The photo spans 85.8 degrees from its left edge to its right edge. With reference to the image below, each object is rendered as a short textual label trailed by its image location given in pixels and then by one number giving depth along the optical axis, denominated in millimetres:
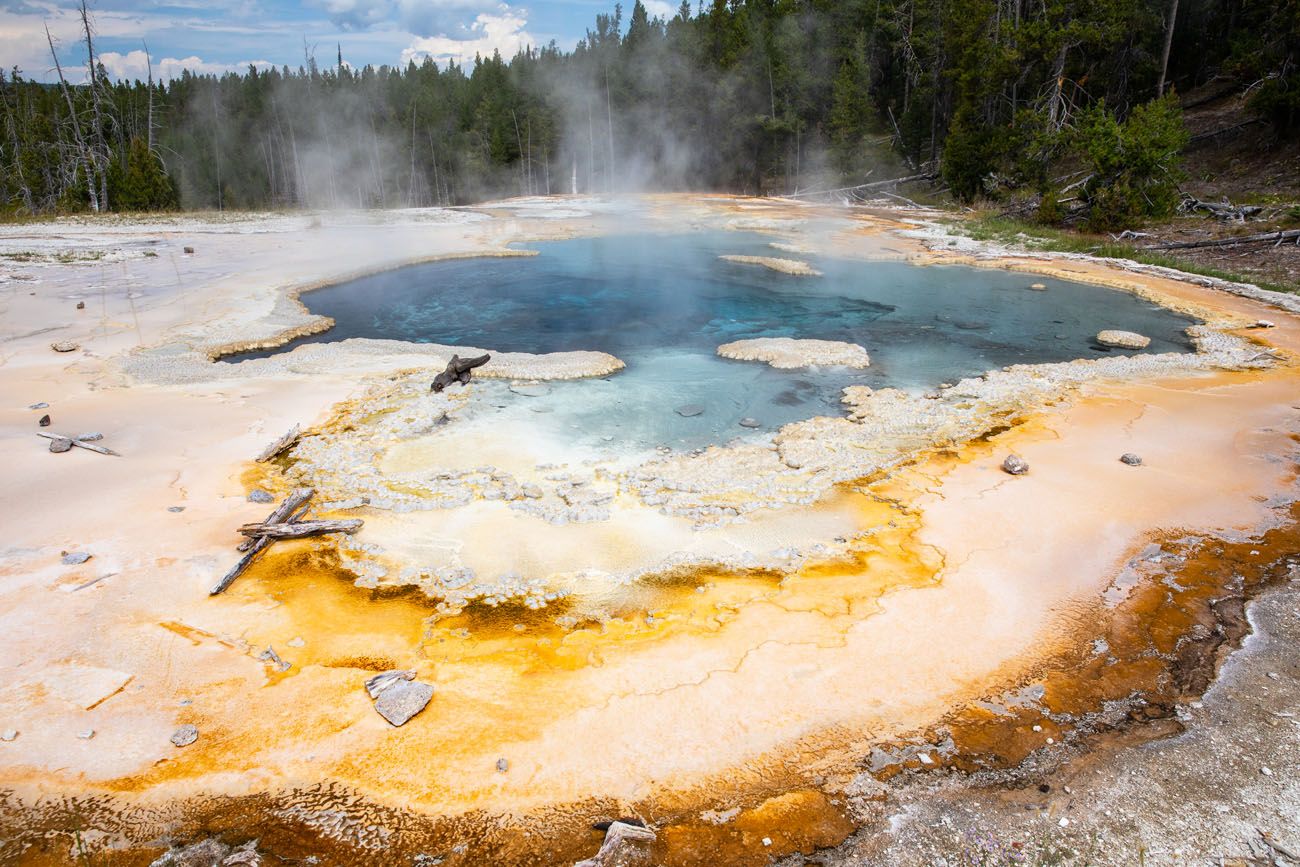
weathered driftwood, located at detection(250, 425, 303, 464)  6745
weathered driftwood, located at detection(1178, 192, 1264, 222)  16031
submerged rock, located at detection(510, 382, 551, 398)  8836
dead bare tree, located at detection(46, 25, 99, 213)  26906
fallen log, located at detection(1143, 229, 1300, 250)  14352
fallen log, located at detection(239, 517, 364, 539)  5340
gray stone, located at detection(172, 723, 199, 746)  3584
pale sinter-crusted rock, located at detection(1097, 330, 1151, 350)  10602
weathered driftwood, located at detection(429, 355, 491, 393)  8742
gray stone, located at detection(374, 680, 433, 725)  3775
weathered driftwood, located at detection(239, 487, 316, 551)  5602
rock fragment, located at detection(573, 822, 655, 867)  3029
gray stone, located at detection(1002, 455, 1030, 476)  6492
